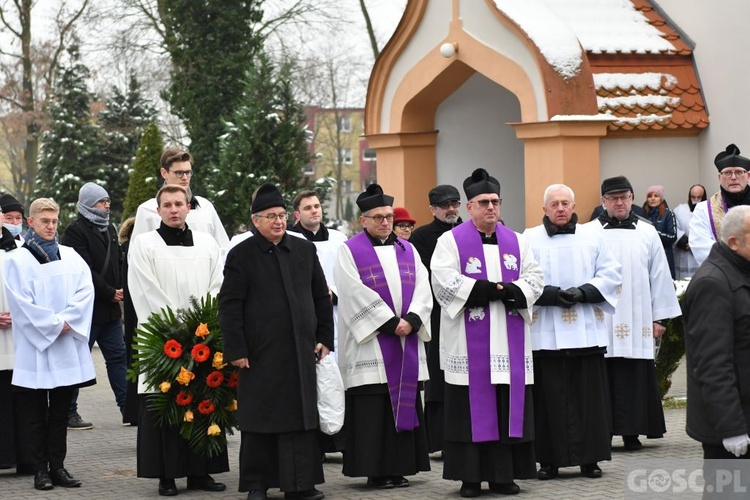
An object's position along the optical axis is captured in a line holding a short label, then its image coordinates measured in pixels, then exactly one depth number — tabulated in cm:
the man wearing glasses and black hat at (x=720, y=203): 1462
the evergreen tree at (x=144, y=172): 3775
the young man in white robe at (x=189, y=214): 1376
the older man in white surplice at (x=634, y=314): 1383
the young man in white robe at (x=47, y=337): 1263
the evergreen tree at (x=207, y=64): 4067
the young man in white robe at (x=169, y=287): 1220
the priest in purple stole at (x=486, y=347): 1174
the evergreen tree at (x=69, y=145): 4625
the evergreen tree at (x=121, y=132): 4661
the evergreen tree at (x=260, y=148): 3252
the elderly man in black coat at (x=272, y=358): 1147
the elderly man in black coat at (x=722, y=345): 800
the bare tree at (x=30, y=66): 5207
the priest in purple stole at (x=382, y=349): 1224
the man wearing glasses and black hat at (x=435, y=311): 1394
